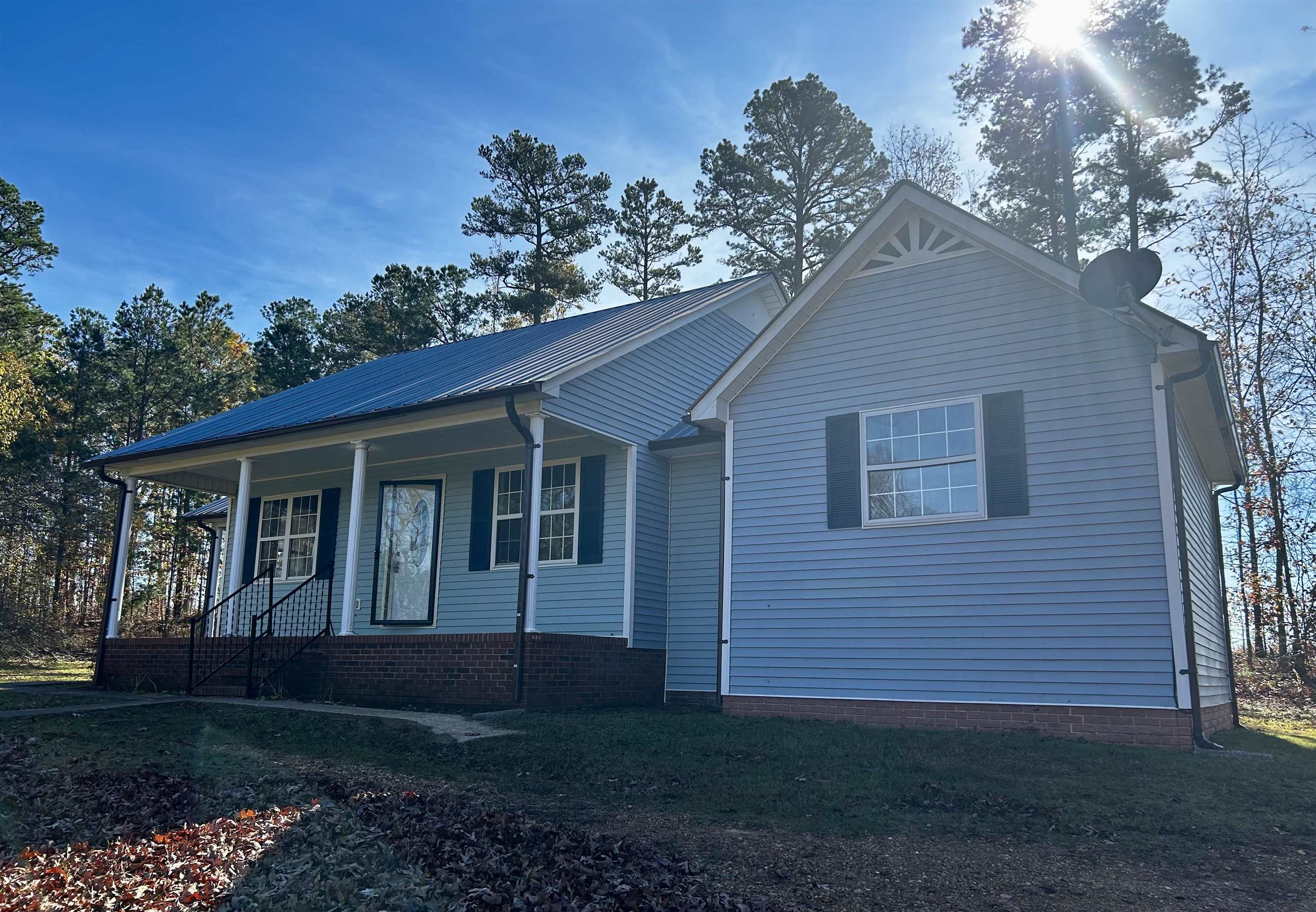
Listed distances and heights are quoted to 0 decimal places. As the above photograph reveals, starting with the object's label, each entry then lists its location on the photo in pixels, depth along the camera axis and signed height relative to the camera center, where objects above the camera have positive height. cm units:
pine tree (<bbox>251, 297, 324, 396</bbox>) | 3381 +895
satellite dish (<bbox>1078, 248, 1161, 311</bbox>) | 820 +298
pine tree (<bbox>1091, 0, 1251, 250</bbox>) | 2175 +1187
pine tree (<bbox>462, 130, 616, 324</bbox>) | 3161 +1309
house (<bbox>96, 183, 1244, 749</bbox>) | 834 +120
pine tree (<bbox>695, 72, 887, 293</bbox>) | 2803 +1311
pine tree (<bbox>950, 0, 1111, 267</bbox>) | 2288 +1211
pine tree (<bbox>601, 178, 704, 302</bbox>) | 3203 +1264
